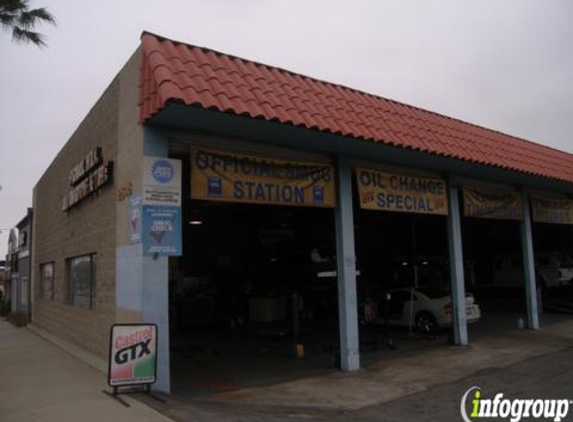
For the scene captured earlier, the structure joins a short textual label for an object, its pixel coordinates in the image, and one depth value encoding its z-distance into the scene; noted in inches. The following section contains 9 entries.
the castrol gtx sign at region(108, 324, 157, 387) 304.5
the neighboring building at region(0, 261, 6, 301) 2326.3
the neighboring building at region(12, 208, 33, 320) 936.3
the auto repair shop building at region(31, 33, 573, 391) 330.6
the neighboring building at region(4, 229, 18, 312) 1222.3
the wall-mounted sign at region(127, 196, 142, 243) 336.5
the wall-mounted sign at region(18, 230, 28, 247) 1033.5
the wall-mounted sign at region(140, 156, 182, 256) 325.4
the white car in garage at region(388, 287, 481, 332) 622.2
